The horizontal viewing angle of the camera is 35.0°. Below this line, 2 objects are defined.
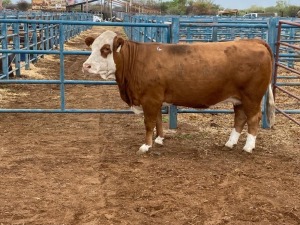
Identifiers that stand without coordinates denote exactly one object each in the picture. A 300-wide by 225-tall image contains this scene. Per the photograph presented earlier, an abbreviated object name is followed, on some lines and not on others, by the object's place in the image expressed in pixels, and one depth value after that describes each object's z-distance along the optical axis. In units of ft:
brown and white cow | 17.63
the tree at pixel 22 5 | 166.49
